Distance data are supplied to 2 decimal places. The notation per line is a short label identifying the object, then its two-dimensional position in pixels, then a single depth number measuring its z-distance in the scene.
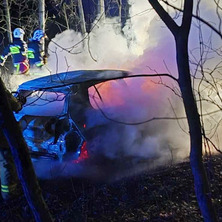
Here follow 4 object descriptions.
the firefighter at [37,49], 12.26
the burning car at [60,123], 5.19
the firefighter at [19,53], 11.98
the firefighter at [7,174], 4.87
